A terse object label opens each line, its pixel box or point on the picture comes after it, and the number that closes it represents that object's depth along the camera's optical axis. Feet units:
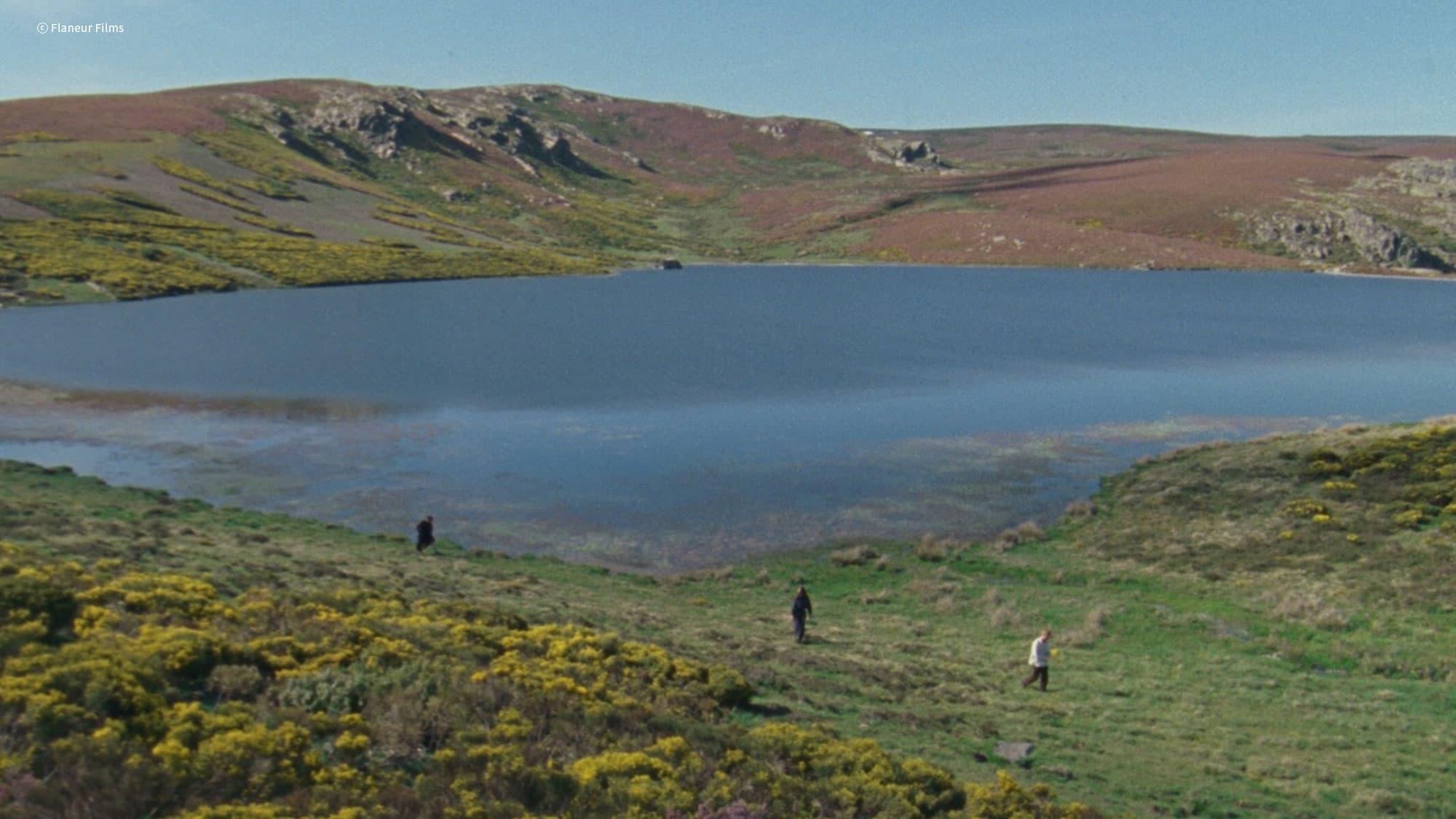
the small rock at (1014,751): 58.34
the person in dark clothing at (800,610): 84.64
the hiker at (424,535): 103.65
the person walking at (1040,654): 75.05
